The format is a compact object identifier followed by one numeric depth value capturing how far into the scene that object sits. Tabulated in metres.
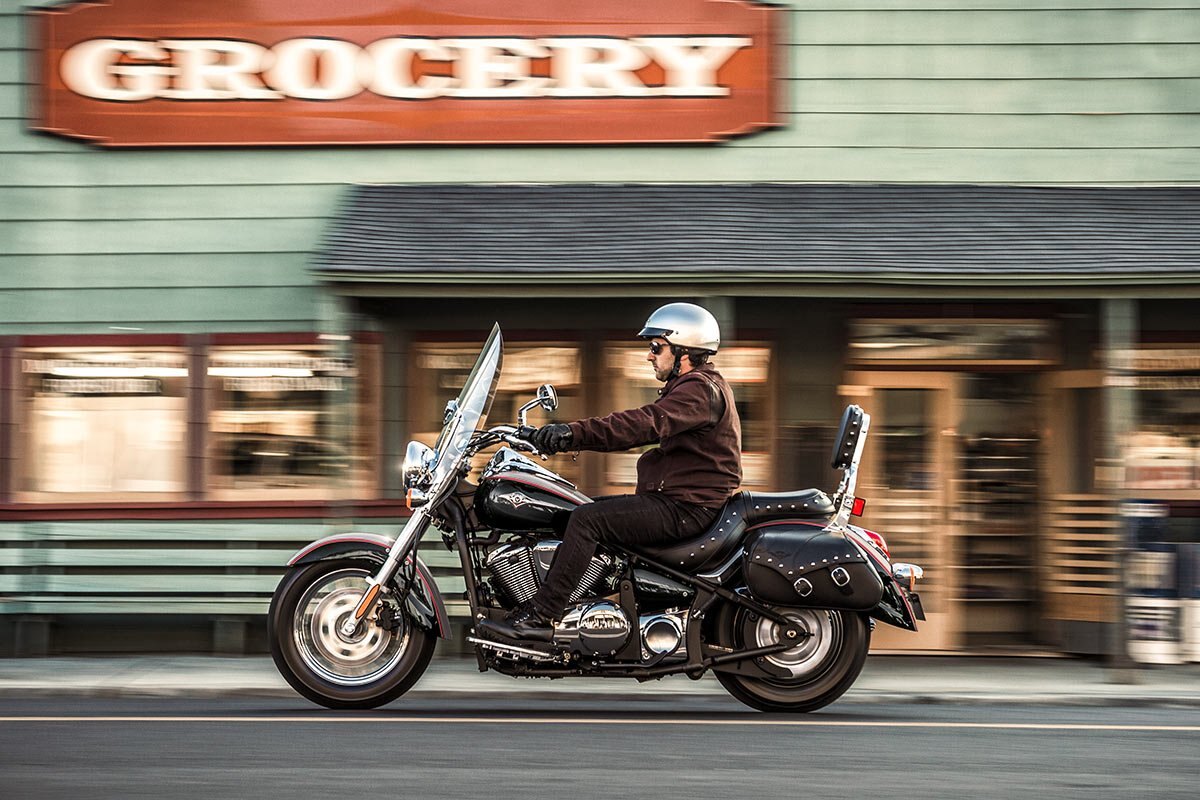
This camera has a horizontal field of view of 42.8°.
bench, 11.19
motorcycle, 7.27
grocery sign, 11.59
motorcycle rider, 7.19
